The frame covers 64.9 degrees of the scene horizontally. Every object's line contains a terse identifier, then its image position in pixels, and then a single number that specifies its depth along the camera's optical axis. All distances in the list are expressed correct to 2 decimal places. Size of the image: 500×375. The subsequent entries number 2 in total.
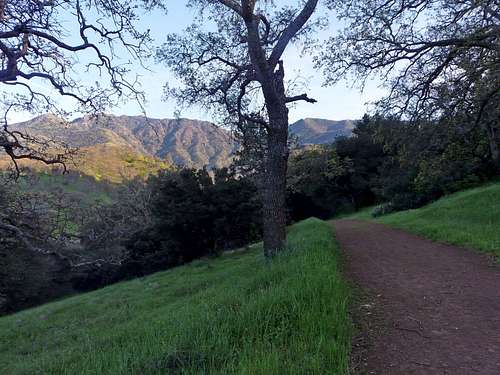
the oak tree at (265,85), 9.38
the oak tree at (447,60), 10.59
